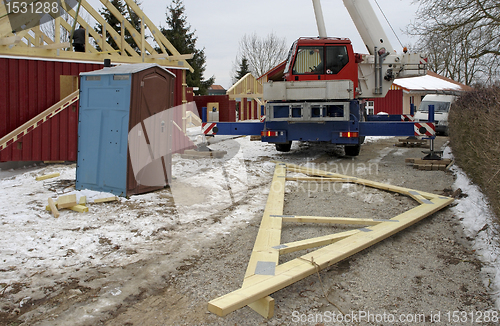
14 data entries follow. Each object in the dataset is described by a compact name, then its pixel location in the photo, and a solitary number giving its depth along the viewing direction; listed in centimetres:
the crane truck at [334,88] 1052
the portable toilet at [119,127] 654
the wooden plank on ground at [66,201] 583
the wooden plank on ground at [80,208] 582
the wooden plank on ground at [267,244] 325
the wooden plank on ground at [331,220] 540
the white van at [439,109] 1923
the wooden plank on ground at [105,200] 626
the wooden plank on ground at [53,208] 557
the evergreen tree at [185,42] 3591
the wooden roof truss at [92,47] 1002
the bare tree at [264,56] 5647
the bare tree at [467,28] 1730
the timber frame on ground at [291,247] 323
